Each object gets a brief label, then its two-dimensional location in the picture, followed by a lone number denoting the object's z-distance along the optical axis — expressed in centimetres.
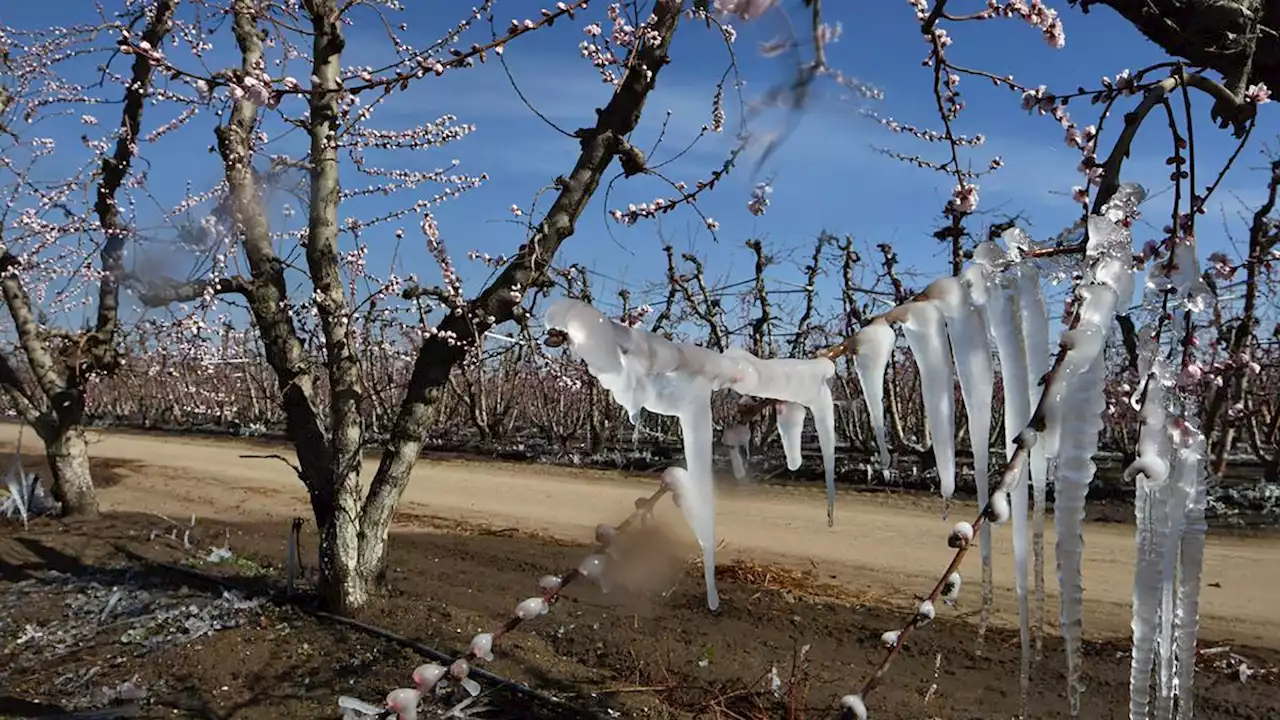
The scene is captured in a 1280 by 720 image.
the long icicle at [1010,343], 116
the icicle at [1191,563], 122
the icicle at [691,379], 90
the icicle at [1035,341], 116
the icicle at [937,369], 114
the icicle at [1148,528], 113
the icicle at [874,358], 109
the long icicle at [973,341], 115
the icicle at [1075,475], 100
